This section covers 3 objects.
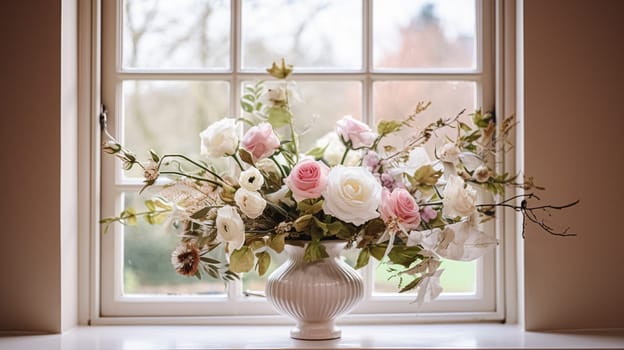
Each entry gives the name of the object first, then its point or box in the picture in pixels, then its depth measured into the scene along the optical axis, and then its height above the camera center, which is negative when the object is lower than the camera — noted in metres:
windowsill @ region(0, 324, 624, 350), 1.62 -0.35
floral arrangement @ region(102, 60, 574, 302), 1.50 -0.04
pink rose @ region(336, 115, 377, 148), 1.62 +0.10
